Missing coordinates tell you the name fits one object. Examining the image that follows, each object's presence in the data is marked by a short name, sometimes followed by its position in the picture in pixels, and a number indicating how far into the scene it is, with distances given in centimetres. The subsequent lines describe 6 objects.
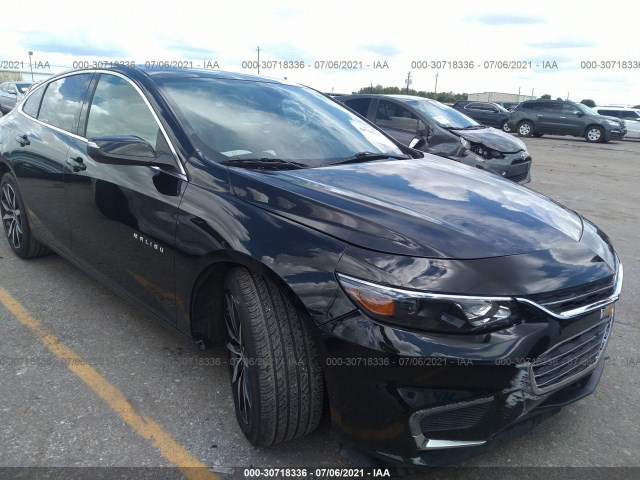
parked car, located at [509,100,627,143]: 2094
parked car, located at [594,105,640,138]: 2392
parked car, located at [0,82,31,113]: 1939
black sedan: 180
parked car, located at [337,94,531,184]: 786
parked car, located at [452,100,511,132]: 2344
